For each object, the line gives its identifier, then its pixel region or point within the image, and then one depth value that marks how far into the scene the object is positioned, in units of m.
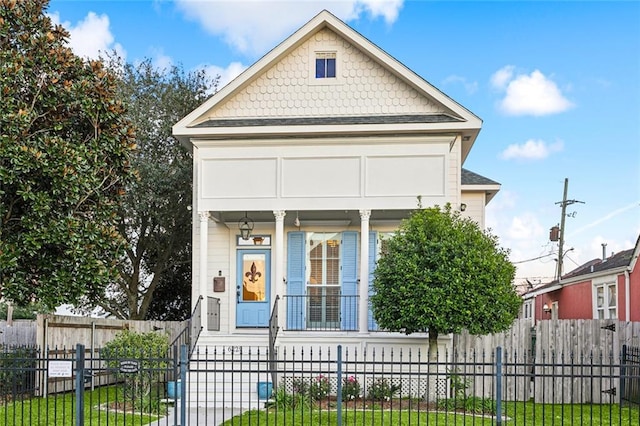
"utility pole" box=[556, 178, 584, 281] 32.31
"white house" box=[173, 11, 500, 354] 16.20
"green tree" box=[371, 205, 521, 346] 13.58
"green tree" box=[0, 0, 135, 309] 12.35
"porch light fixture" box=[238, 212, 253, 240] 17.64
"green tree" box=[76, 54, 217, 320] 22.58
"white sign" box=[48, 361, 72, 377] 9.84
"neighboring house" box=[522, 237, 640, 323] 17.56
